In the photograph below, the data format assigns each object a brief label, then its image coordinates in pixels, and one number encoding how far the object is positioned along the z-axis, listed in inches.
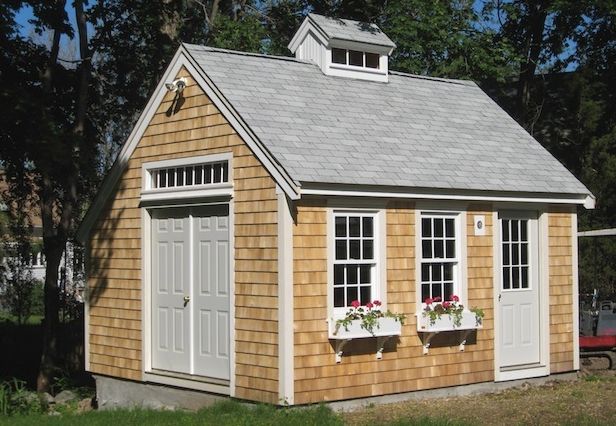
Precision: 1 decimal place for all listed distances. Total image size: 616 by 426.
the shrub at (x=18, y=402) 562.6
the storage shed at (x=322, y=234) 472.7
